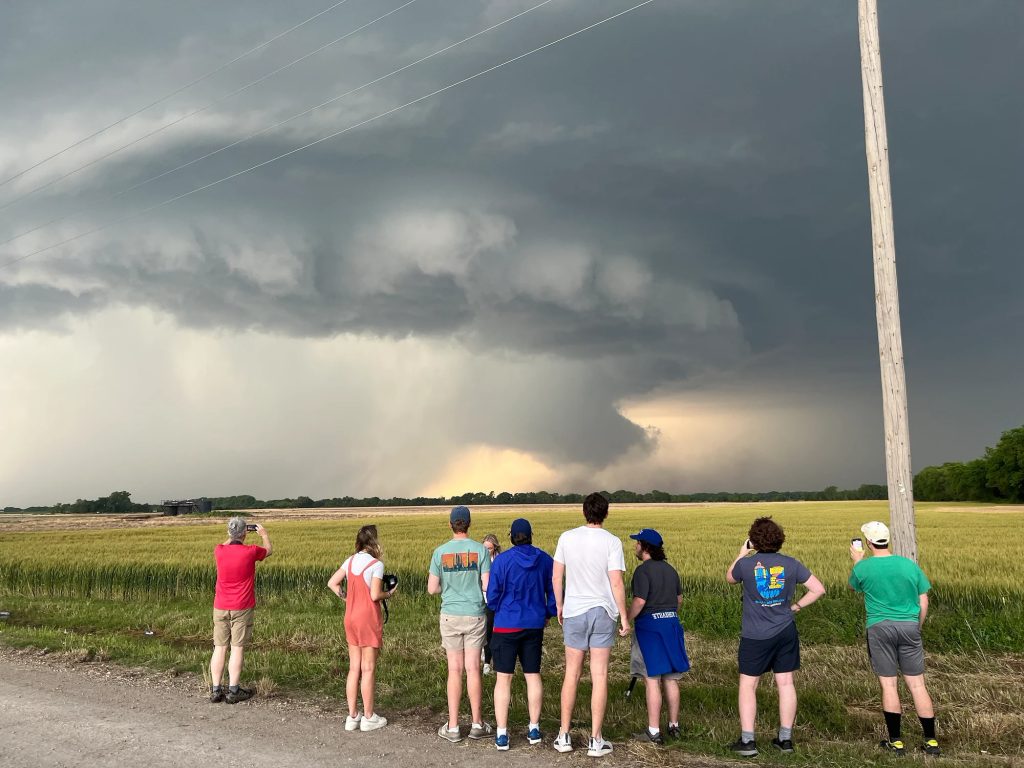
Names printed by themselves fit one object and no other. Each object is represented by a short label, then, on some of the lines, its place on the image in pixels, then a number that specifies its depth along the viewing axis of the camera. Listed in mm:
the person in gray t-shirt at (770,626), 7684
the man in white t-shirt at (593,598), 7633
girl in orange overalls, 8617
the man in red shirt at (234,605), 10047
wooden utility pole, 11383
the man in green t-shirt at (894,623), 7789
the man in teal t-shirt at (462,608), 8273
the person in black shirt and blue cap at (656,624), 8117
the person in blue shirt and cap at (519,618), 7922
